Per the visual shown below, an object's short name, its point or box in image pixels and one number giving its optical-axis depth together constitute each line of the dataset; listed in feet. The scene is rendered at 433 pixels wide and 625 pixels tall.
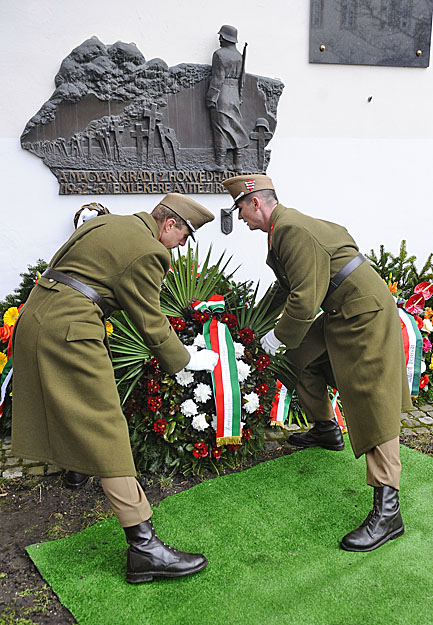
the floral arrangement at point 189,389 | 10.80
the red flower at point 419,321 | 15.13
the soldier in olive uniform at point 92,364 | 7.52
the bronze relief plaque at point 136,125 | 15.12
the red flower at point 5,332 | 13.62
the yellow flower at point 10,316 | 13.75
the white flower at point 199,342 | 11.21
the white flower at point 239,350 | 11.22
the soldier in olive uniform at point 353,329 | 8.92
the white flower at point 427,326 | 15.52
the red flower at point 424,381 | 15.78
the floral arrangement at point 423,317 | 14.99
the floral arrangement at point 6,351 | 12.80
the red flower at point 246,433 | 11.32
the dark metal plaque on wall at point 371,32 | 17.19
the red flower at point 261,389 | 11.34
